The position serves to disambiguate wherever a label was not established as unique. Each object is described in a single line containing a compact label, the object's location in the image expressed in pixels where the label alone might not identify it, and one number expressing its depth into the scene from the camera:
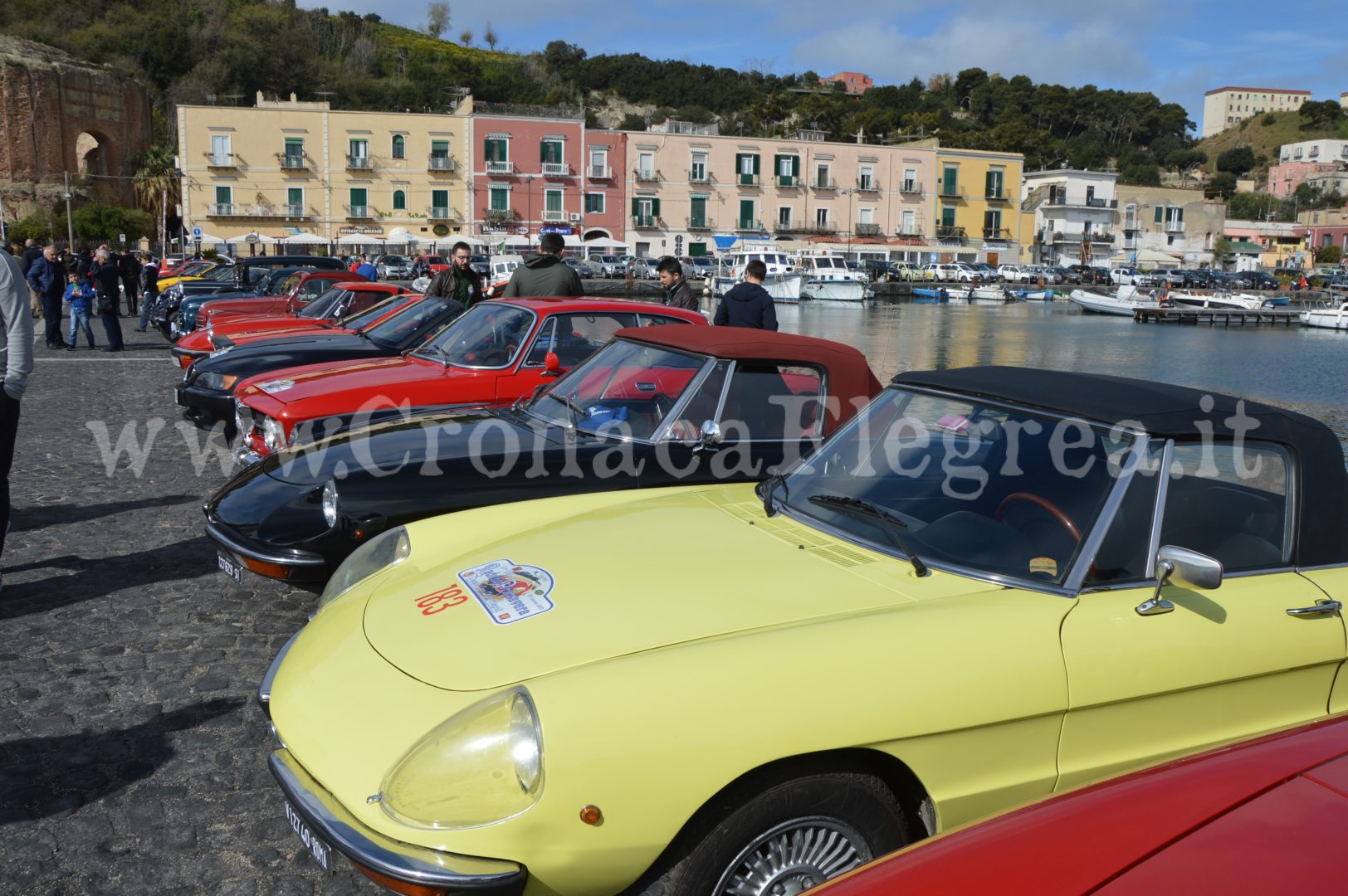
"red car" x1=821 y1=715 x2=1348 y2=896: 1.61
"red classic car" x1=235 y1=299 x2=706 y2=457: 6.75
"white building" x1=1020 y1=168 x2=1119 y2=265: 84.94
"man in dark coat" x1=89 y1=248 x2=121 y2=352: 18.22
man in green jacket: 9.85
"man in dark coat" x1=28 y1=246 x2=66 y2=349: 17.48
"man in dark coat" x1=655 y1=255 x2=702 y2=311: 10.84
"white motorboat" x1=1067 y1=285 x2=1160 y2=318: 49.41
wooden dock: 47.28
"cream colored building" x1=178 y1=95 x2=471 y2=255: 57.19
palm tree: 60.53
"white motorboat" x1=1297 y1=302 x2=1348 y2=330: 43.84
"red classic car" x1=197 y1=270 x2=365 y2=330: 16.16
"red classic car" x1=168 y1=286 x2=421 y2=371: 11.73
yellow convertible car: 2.30
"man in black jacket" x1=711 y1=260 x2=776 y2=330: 10.00
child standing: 18.05
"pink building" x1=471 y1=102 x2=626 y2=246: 61.41
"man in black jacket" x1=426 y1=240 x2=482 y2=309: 12.41
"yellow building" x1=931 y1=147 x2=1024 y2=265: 74.31
